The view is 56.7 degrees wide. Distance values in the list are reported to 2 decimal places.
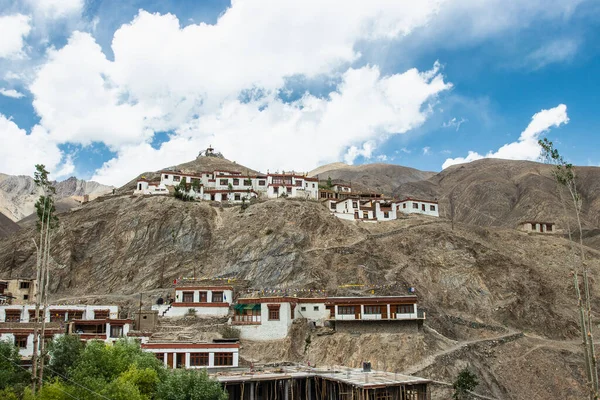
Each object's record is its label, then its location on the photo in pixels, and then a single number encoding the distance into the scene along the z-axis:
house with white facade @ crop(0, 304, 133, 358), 53.09
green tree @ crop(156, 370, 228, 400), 36.97
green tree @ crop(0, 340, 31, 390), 41.00
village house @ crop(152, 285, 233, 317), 67.19
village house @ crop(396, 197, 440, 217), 105.88
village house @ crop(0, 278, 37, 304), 70.44
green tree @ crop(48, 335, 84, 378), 45.25
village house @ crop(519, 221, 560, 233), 105.69
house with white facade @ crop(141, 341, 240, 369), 51.72
